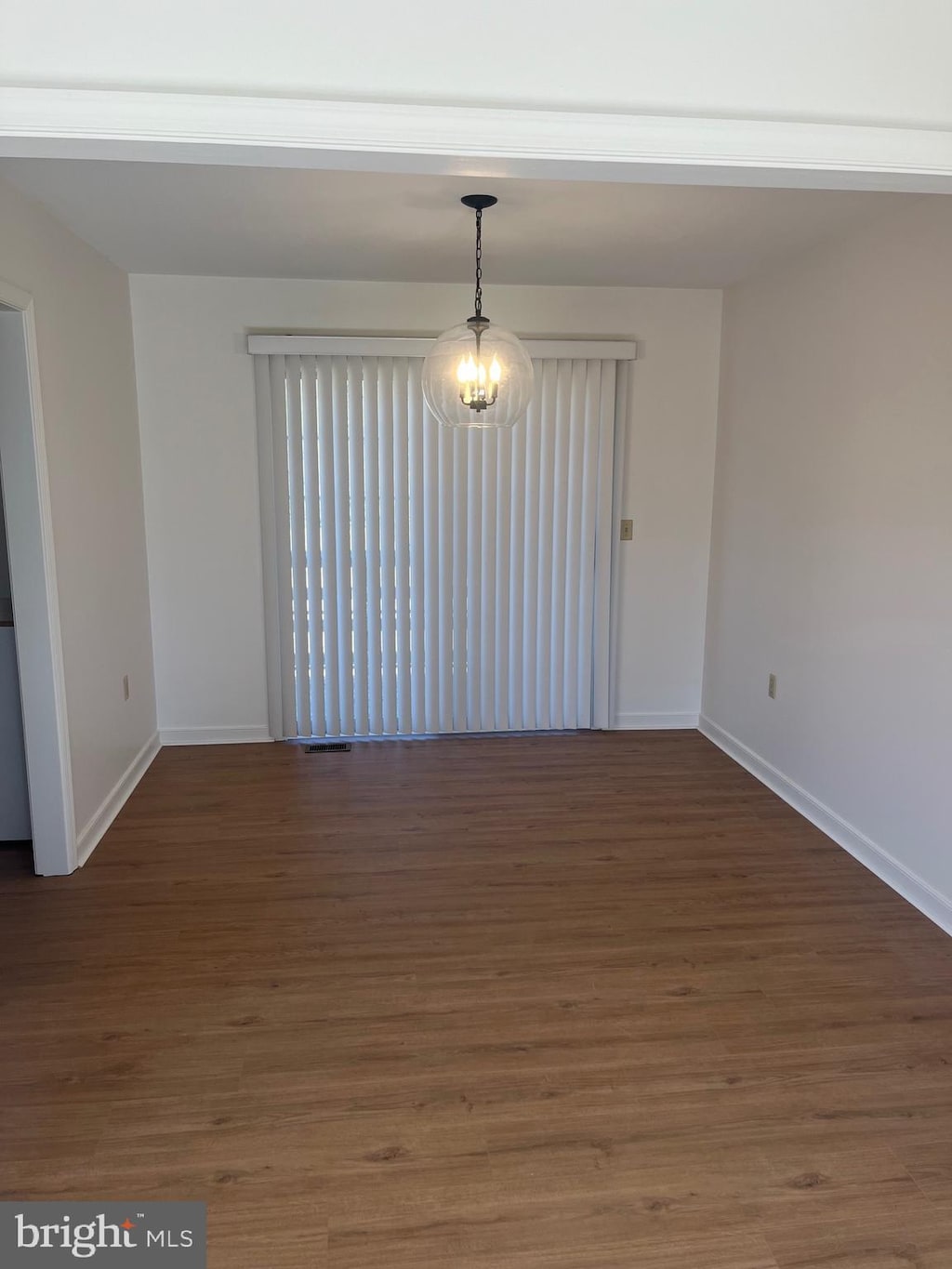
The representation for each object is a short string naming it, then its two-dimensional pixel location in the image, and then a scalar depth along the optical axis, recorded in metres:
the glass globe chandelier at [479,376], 3.15
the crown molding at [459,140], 1.45
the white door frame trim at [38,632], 3.04
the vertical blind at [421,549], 4.59
